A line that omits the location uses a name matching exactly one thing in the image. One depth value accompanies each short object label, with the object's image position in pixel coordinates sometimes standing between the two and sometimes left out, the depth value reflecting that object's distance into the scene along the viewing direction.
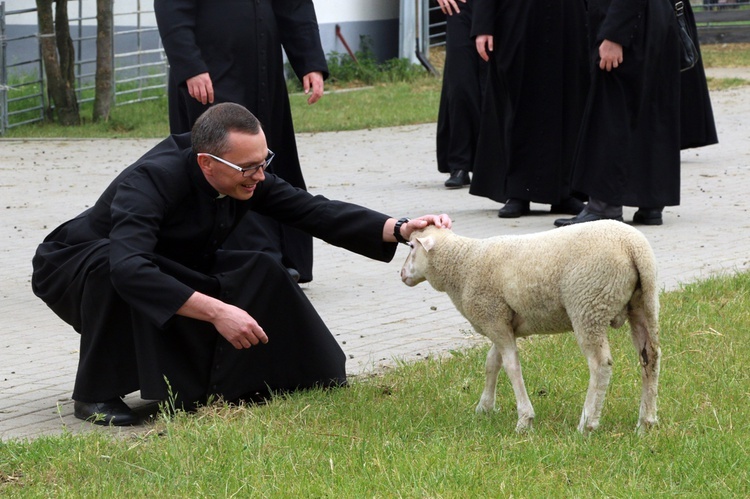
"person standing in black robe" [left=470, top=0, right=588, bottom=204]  18.17
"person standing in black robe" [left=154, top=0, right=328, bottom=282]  12.91
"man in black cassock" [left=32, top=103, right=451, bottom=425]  9.14
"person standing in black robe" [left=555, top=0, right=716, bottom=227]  16.47
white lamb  7.84
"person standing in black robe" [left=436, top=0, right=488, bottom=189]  21.81
